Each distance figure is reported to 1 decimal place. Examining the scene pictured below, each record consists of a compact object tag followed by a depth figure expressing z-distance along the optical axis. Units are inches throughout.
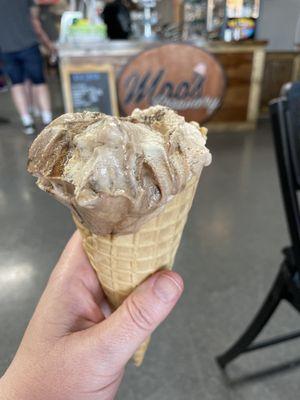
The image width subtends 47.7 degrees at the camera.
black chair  42.2
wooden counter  163.2
